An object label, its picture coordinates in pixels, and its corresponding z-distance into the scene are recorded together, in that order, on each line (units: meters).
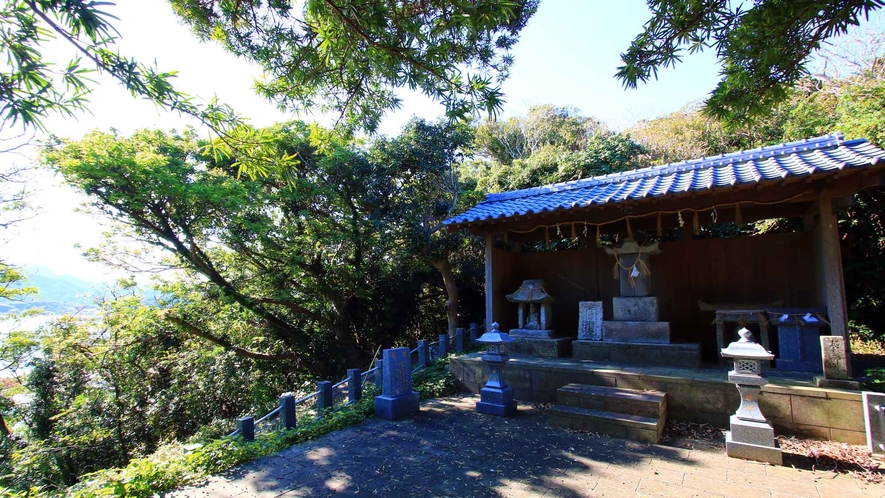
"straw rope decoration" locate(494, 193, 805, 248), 6.11
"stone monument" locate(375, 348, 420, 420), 5.90
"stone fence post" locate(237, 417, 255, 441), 5.11
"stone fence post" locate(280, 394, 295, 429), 5.51
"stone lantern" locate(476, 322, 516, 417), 5.91
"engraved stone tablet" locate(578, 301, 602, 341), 7.30
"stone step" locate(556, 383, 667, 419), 5.09
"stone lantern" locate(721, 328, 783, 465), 4.21
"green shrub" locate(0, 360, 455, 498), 3.63
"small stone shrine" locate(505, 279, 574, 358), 7.41
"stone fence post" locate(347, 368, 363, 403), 6.57
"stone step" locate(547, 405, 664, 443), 4.83
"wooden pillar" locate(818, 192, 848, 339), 5.23
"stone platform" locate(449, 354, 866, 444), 4.66
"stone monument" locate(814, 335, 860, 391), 4.80
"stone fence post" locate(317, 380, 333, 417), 6.13
